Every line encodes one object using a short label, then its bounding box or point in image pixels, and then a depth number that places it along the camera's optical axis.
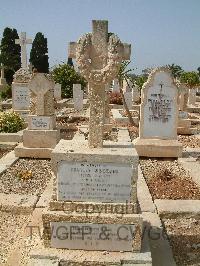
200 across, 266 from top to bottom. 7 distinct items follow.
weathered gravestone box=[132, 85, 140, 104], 22.42
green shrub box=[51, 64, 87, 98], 26.38
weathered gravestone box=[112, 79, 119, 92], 25.93
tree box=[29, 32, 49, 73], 50.54
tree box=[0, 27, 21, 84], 43.49
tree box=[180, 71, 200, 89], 36.46
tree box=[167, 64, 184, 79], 40.88
